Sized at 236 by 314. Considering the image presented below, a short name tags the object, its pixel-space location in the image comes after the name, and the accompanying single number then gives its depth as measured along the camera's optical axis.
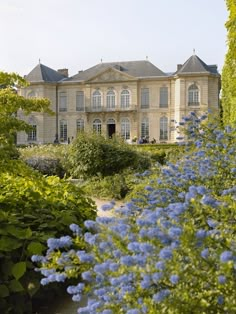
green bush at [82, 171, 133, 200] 9.38
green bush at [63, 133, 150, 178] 11.41
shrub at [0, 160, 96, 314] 3.05
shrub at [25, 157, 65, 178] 12.91
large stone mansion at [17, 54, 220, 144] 43.72
